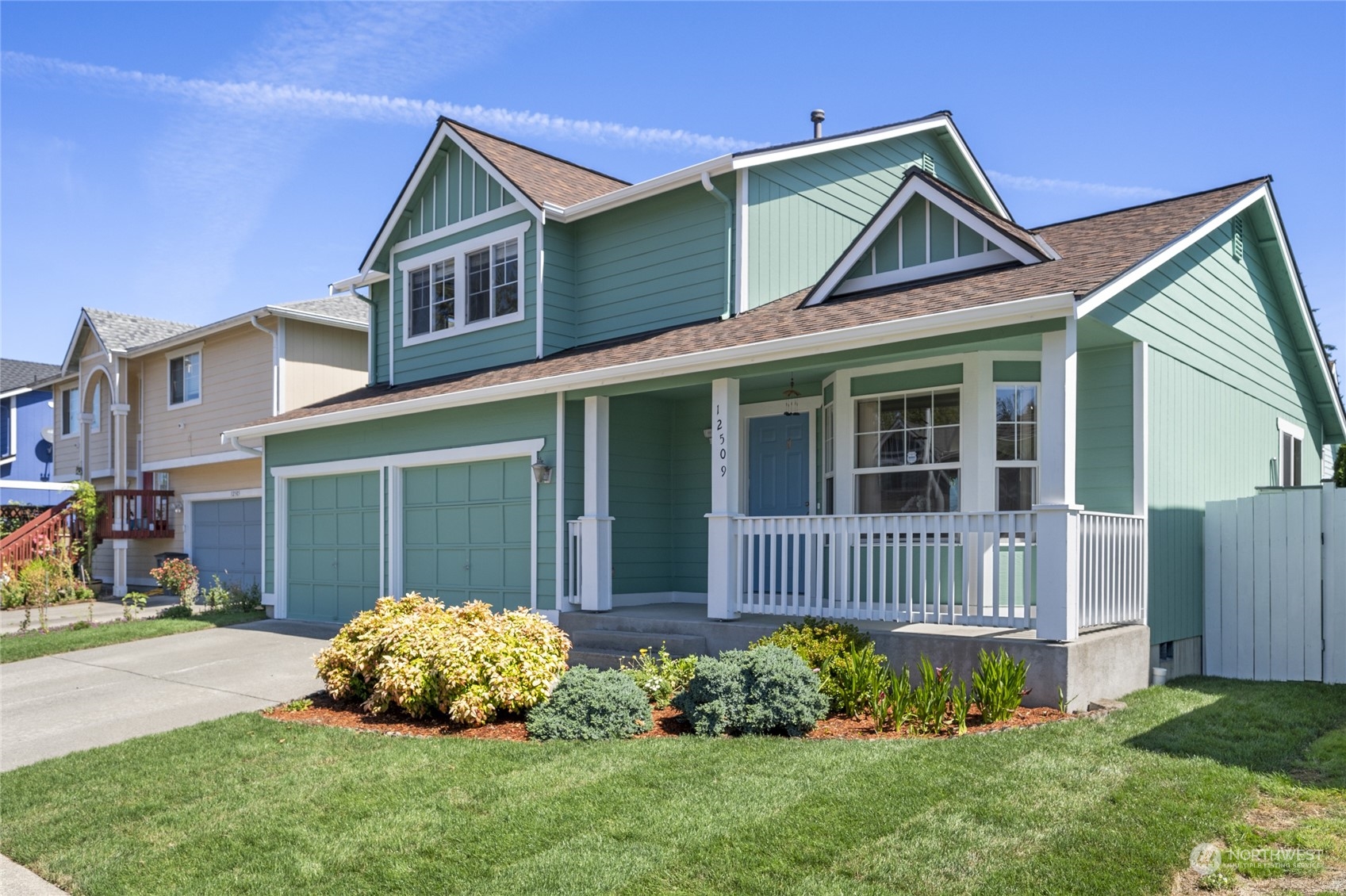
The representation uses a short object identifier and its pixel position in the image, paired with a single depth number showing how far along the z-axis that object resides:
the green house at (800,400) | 8.91
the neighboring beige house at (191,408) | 19.23
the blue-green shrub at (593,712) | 7.40
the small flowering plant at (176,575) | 18.52
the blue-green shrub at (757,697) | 7.25
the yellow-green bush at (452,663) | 8.01
